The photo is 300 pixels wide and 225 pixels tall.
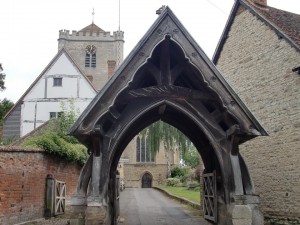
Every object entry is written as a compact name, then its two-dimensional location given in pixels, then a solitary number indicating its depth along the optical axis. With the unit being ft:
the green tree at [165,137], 86.33
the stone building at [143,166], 167.73
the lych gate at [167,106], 21.40
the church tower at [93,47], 158.61
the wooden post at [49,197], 46.80
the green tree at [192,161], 210.59
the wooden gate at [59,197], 48.69
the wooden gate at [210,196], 28.12
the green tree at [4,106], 124.26
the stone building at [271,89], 40.04
